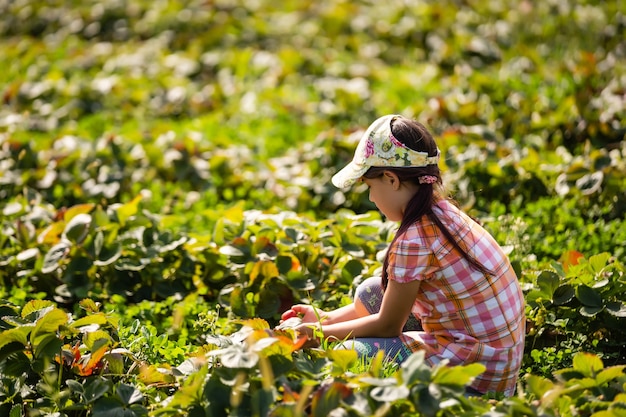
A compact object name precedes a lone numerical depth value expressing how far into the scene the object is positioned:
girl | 4.77
